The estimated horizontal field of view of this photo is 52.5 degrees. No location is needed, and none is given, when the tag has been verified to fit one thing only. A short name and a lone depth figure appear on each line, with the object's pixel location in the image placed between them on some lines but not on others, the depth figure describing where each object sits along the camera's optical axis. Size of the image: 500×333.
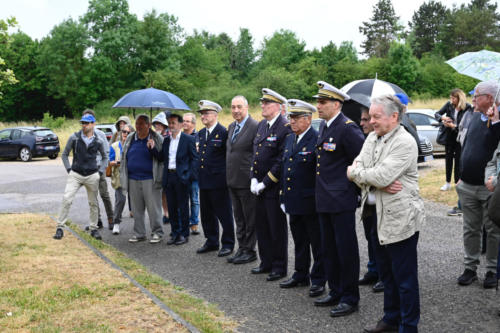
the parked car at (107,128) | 25.30
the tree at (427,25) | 88.75
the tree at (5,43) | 8.11
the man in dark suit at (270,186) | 6.59
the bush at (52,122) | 45.96
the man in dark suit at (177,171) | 8.69
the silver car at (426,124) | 19.27
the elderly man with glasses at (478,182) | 5.71
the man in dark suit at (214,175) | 7.97
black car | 27.95
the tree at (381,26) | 85.20
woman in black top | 9.81
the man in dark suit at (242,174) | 7.40
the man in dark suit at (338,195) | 5.23
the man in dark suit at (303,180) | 5.87
